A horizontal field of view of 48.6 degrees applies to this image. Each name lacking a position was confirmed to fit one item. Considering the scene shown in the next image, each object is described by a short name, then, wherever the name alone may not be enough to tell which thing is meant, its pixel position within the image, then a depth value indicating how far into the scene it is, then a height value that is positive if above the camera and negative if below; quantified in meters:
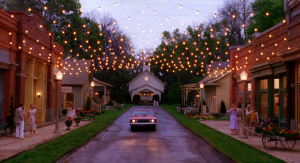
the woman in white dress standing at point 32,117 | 16.80 -1.27
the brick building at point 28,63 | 17.39 +1.88
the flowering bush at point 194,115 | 31.64 -2.19
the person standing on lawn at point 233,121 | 18.20 -1.53
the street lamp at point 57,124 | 18.39 -1.78
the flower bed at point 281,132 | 12.38 -1.48
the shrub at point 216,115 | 32.44 -2.15
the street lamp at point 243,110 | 16.76 -0.87
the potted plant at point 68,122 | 20.52 -1.81
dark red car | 20.88 -1.71
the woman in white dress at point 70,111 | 23.19 -1.32
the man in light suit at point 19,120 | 16.08 -1.36
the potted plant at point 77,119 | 23.03 -1.83
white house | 75.56 +1.57
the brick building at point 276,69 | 16.11 +1.41
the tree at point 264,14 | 39.22 +9.62
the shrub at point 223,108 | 35.28 -1.60
